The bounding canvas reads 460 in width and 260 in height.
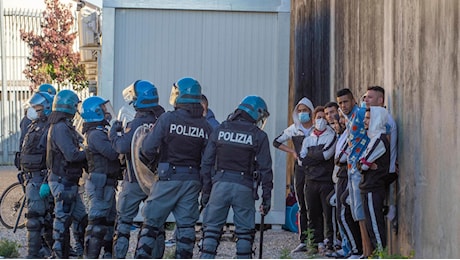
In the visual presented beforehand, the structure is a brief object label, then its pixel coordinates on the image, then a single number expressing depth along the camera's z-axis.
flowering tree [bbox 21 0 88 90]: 34.09
